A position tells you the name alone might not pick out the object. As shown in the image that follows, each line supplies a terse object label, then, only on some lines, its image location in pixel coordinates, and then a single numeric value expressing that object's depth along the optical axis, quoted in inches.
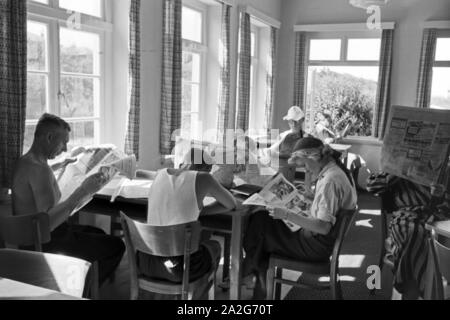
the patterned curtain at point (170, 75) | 153.9
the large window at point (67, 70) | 117.4
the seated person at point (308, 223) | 85.2
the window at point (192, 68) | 186.4
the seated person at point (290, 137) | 184.2
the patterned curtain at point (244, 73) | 211.3
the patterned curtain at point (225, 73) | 195.0
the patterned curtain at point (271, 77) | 253.6
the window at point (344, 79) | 256.5
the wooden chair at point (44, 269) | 55.5
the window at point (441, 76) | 238.2
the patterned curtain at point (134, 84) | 138.6
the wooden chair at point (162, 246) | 74.2
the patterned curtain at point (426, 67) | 234.8
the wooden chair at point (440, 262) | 63.4
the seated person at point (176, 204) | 79.7
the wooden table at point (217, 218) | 87.8
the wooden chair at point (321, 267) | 84.1
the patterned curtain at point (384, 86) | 244.2
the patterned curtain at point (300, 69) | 263.0
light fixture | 203.2
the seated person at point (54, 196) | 82.2
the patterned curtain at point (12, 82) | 96.1
